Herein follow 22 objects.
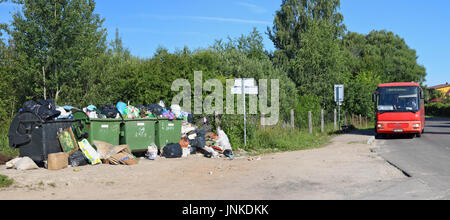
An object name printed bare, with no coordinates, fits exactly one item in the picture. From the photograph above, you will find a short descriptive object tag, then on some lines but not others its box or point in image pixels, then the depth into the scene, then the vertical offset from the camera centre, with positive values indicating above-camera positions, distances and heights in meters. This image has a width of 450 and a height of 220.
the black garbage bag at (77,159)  10.52 -1.36
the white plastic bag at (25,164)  9.96 -1.38
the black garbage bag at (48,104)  11.19 +0.05
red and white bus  20.22 -0.18
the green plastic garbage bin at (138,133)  12.54 -0.85
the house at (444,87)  129.50 +5.34
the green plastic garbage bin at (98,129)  11.64 -0.65
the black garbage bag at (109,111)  12.61 -0.17
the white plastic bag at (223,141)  14.10 -1.21
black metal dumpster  10.47 -0.77
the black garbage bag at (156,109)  14.11 -0.13
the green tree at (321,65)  34.78 +3.37
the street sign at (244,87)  15.55 +0.67
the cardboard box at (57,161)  10.02 -1.34
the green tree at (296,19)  45.19 +9.30
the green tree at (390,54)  58.62 +7.49
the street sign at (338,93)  25.83 +0.71
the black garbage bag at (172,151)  12.79 -1.39
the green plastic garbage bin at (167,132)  13.33 -0.85
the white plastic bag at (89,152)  10.90 -1.22
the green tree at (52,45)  15.16 +2.27
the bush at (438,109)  62.19 -0.79
